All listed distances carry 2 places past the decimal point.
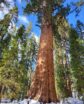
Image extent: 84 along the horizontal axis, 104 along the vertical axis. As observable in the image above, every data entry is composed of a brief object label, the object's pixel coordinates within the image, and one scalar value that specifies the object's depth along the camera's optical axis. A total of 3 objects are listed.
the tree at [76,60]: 8.57
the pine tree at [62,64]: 9.59
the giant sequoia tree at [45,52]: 3.97
